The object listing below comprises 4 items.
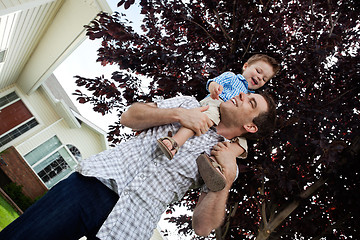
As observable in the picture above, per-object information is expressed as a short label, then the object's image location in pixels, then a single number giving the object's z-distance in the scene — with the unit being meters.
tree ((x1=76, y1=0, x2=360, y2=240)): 2.96
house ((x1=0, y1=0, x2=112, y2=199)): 6.18
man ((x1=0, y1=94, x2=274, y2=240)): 1.40
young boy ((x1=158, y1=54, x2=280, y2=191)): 1.58
